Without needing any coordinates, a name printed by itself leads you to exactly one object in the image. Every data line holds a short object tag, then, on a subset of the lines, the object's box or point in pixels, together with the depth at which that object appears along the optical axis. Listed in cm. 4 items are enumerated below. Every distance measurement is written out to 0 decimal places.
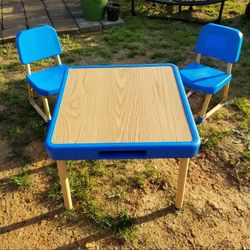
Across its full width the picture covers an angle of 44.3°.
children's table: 194
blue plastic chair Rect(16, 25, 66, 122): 314
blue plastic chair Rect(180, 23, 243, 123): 324
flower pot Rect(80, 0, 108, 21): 563
